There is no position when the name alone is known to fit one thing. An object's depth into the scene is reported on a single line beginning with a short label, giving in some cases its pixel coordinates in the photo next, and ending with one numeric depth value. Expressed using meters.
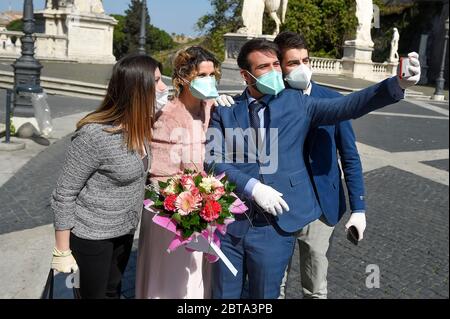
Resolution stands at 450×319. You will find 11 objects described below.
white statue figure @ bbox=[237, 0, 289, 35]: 17.70
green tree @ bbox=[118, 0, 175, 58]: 32.88
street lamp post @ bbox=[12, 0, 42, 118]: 9.68
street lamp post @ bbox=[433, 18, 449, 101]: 23.08
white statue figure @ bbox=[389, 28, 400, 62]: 26.82
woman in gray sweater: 2.25
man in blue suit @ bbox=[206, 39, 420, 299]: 2.37
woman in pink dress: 2.57
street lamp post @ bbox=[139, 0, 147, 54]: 17.86
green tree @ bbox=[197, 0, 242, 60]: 19.19
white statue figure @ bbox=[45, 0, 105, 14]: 25.27
